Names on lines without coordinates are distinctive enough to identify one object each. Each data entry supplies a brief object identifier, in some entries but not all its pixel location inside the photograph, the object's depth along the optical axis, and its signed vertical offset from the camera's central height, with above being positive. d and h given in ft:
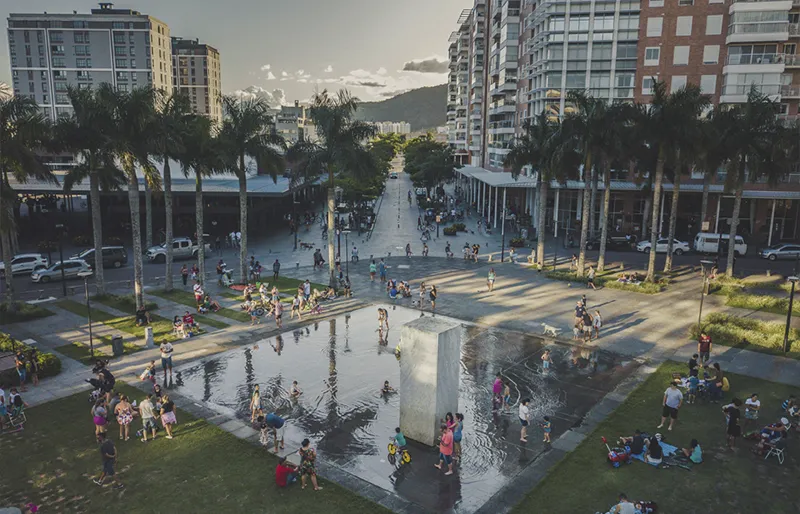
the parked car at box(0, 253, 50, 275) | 137.28 -24.10
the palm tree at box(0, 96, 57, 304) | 90.43 +3.63
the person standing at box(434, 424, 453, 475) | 51.88 -25.68
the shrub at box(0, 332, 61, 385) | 72.23 -26.55
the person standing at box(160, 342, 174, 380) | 71.26 -23.82
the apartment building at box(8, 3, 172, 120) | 404.16 +85.91
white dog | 93.81 -26.00
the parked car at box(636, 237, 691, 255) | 173.27 -21.25
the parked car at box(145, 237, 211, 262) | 156.15 -23.25
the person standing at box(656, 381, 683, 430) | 59.93 -24.09
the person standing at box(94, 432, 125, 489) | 49.32 -26.24
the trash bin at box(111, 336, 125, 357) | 82.38 -26.28
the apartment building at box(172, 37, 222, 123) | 566.77 +101.70
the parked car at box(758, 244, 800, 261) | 160.25 -20.59
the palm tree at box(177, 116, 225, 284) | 110.11 +3.15
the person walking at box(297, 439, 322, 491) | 49.62 -26.01
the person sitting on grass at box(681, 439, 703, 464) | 53.83 -26.52
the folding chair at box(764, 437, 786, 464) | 54.13 -26.10
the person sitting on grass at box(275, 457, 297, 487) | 49.44 -26.92
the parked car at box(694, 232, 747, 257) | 167.63 -19.85
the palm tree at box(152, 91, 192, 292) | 99.42 +7.11
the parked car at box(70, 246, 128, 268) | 149.59 -23.93
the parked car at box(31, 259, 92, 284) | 129.49 -24.48
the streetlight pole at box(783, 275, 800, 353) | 83.64 -24.50
